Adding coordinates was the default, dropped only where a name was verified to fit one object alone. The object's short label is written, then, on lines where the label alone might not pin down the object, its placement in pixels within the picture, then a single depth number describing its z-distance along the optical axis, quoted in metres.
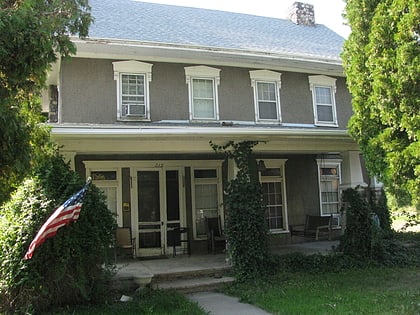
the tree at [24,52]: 4.21
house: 11.12
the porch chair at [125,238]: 11.01
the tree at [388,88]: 6.52
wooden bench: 12.78
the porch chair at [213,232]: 11.78
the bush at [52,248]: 6.59
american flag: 5.88
